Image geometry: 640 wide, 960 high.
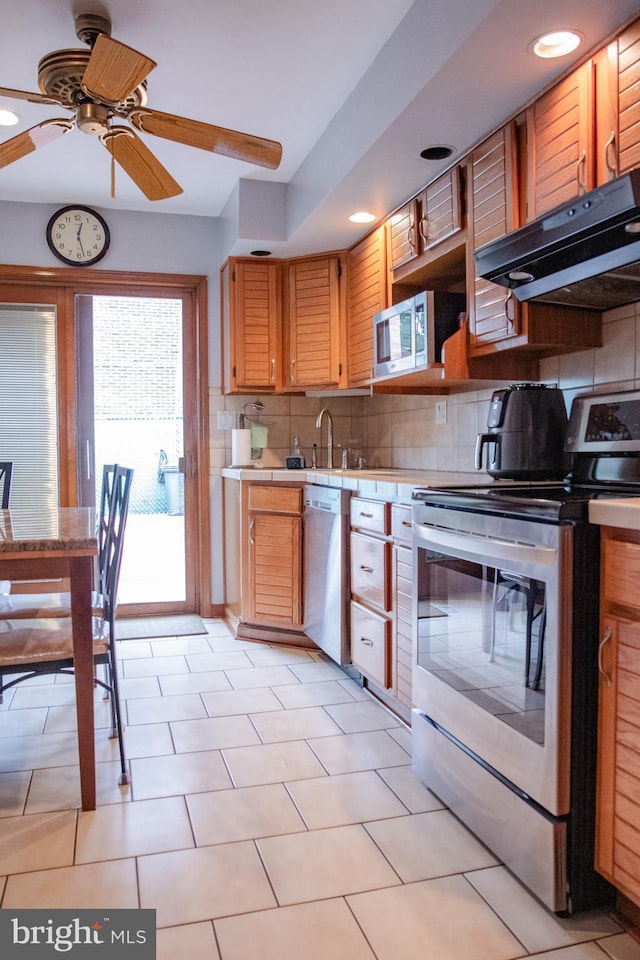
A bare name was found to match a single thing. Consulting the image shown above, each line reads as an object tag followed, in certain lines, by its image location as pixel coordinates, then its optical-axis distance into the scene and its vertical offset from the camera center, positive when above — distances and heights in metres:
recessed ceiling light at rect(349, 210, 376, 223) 3.22 +1.10
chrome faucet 4.04 +0.07
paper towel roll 4.12 +0.01
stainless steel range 1.51 -0.51
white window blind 4.09 +0.30
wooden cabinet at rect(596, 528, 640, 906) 1.40 -0.56
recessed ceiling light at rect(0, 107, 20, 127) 2.92 +1.43
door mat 3.93 -1.04
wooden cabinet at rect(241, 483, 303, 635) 3.60 -0.55
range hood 1.68 +0.56
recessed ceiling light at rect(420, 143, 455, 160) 2.51 +1.09
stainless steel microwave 2.79 +0.52
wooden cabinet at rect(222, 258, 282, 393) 4.00 +0.73
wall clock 4.02 +1.26
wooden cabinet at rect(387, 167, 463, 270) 2.65 +0.96
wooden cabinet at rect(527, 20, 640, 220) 1.78 +0.90
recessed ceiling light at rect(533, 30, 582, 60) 1.81 +1.08
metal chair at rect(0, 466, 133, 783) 2.01 -0.57
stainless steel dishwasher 3.07 -0.56
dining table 1.87 -0.34
